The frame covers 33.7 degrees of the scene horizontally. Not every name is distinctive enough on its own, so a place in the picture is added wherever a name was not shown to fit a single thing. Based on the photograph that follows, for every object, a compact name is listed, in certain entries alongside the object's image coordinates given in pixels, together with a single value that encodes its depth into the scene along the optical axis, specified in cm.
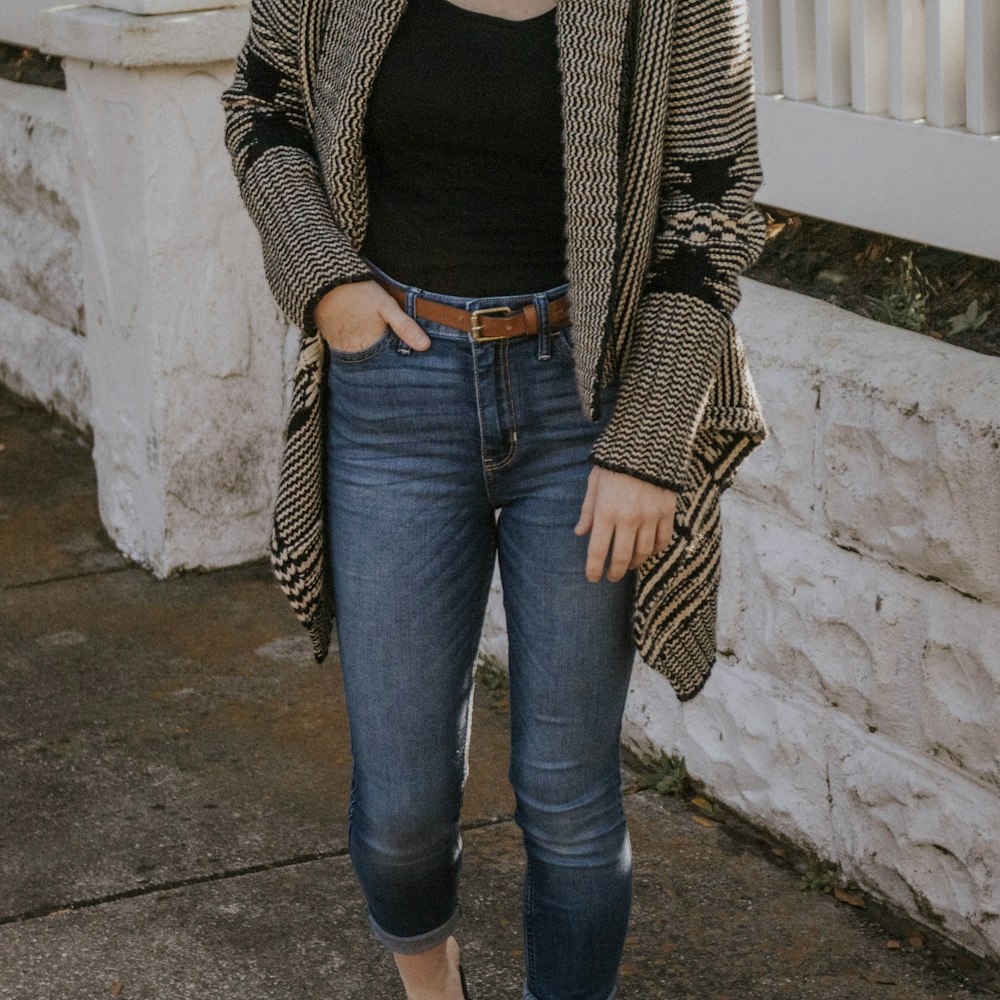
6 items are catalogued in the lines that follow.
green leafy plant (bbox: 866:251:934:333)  311
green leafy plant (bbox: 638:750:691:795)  370
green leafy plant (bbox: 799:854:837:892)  331
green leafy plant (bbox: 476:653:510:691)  423
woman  213
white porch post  447
